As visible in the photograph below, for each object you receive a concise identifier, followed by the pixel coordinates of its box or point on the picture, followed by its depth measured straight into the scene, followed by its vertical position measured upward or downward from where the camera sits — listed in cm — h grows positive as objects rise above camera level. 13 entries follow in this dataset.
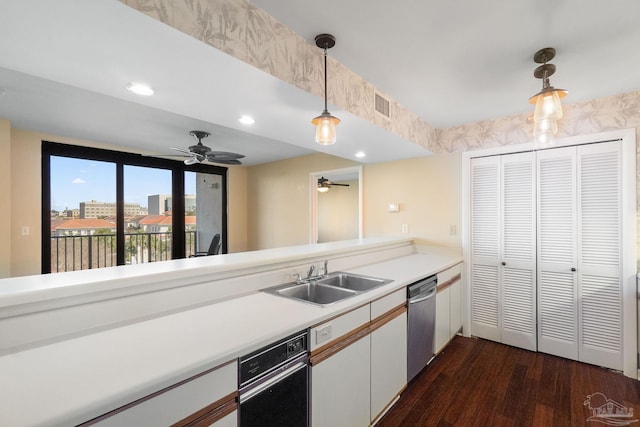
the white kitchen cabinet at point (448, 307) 266 -94
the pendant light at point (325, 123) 161 +52
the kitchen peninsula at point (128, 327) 80 -50
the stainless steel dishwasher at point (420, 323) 220 -91
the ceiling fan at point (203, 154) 354 +75
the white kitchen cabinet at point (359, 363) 142 -87
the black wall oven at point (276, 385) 112 -72
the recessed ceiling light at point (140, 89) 157 +71
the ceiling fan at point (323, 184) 534 +57
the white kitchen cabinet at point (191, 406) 83 -61
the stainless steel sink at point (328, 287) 190 -53
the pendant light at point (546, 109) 155 +57
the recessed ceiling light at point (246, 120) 212 +72
